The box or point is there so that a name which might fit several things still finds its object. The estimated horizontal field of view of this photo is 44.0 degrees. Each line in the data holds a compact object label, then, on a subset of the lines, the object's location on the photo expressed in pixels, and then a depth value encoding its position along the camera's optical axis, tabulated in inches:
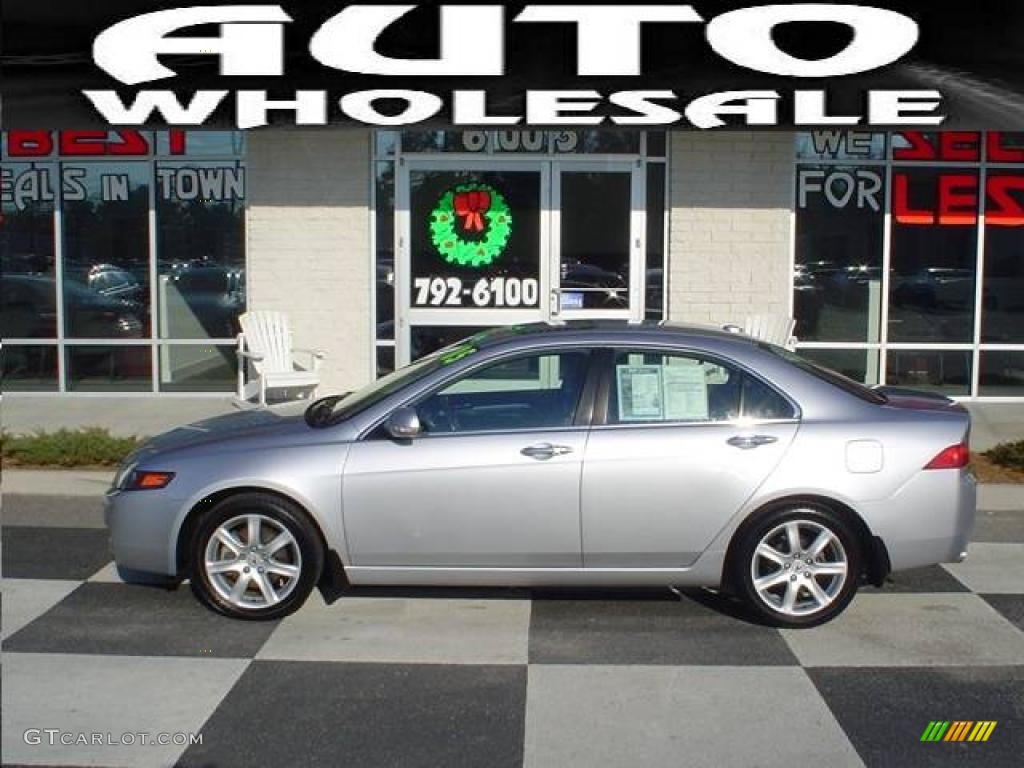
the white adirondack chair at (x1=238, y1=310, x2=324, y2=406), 489.4
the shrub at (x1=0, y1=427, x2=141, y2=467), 393.7
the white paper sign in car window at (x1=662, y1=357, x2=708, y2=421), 253.6
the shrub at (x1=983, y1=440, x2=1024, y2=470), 386.9
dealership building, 502.0
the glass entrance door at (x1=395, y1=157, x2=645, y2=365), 507.8
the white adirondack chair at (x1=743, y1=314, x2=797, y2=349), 487.5
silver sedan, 246.7
